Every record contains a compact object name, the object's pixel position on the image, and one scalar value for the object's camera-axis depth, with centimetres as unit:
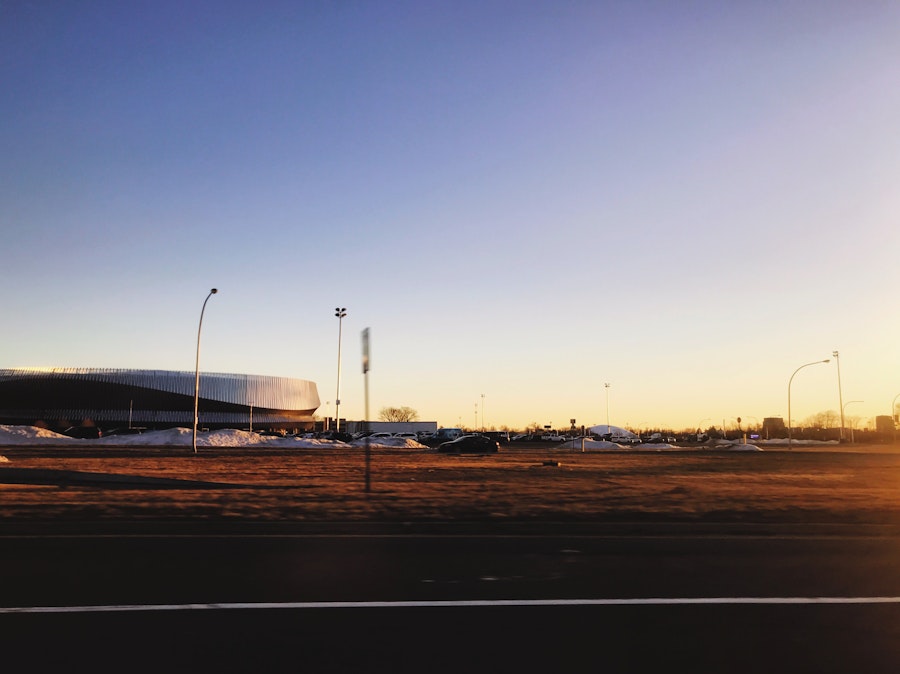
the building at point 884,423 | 12794
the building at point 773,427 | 13825
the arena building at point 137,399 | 12800
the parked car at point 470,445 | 5100
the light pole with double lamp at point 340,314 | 8944
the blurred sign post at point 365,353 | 1592
